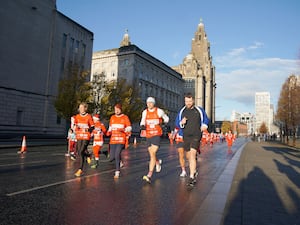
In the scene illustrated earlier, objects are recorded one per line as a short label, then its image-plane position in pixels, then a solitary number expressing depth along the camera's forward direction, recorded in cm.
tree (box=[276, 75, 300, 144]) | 4131
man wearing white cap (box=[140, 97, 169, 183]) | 666
